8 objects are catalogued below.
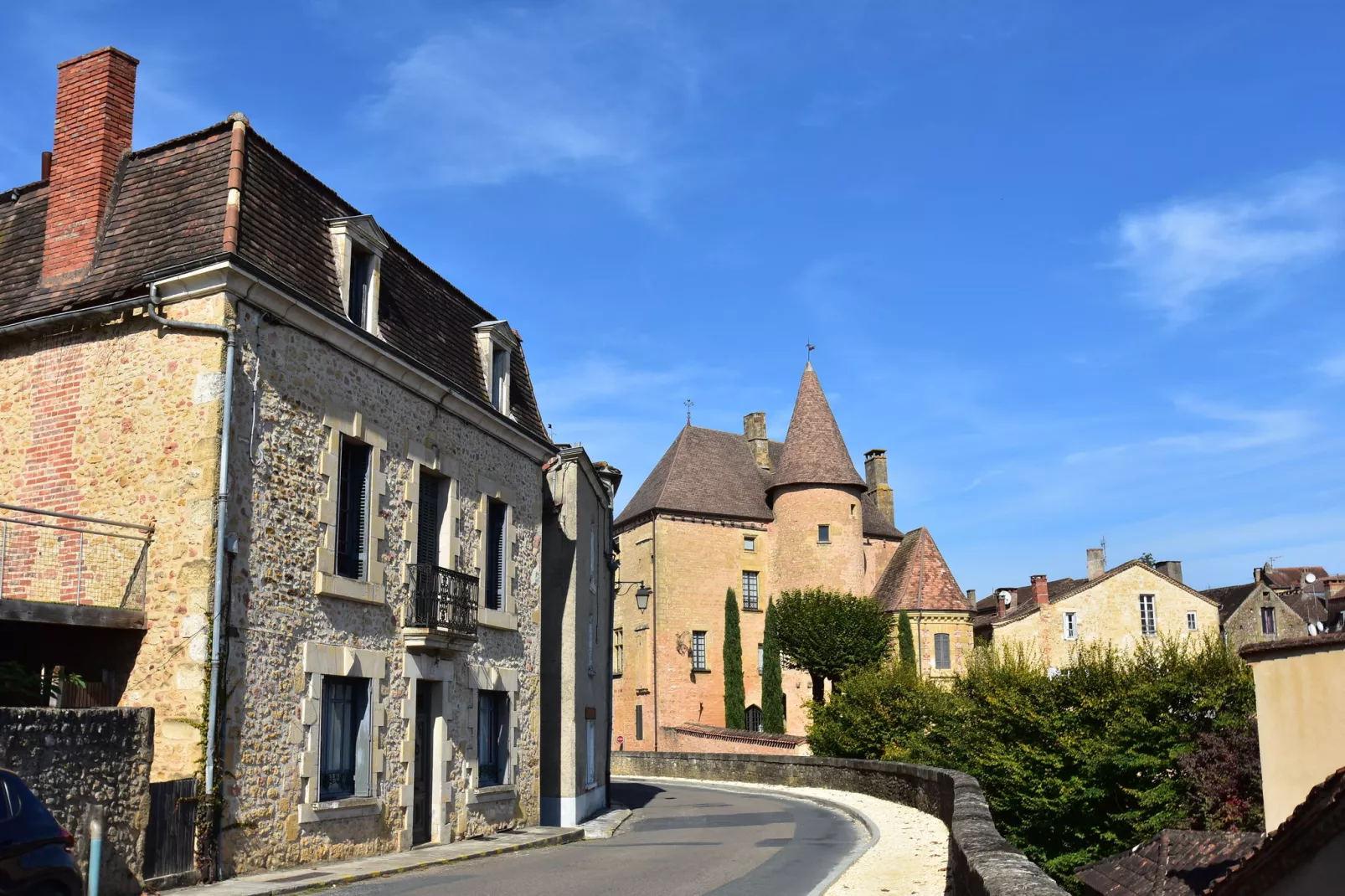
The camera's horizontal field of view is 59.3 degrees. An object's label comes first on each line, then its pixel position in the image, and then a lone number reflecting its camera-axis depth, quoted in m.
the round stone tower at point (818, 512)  51.34
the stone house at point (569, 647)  21.47
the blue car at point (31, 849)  7.44
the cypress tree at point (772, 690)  49.41
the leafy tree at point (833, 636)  45.50
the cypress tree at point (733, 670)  50.44
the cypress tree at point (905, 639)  49.06
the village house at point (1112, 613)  55.91
